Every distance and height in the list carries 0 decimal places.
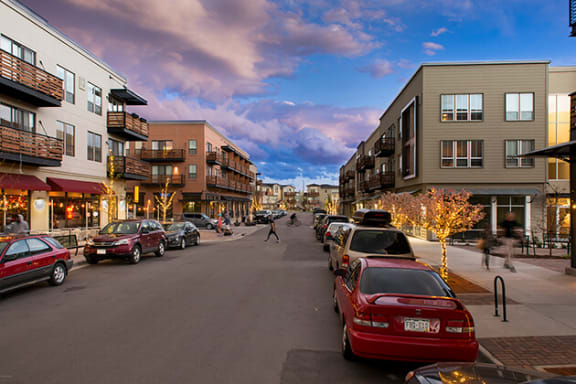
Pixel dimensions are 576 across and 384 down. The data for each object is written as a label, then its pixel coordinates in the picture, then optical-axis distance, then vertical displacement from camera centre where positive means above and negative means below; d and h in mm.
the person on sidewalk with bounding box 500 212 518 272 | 11375 -1329
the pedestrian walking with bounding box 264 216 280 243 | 22152 -2151
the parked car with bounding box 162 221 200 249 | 18359 -2311
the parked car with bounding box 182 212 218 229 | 36438 -2821
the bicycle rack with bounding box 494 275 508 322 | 6225 -2253
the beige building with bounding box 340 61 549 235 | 24203 +4644
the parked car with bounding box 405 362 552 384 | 2754 -1564
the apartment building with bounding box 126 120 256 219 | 42062 +3553
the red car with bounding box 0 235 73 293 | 7857 -1750
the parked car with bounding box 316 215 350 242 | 21781 -1655
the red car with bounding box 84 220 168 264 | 12648 -1921
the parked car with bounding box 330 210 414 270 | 8109 -1200
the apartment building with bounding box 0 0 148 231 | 15344 +3849
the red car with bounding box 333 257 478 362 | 4098 -1639
